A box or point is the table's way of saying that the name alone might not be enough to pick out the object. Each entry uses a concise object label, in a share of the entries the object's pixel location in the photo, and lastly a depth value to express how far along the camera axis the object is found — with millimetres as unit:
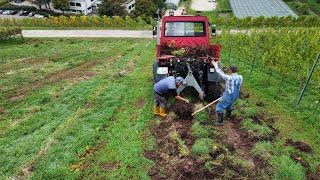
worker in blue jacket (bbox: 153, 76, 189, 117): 5920
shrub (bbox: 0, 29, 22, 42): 14913
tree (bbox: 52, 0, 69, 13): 33610
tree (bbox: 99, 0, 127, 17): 29481
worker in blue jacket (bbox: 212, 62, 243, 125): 5572
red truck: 6591
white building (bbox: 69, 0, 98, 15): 35655
